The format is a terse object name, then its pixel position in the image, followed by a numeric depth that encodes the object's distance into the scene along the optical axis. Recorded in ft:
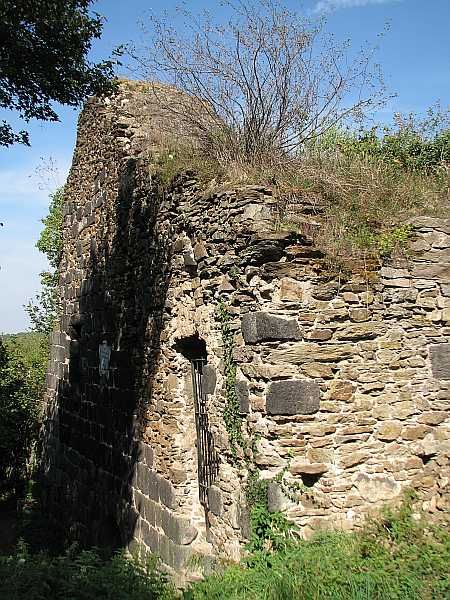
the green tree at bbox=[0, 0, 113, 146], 19.15
